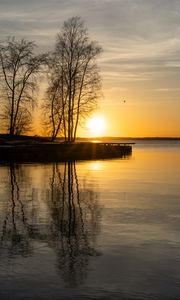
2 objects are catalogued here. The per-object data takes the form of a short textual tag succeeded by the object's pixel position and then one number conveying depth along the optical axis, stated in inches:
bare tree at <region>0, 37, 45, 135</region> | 2098.9
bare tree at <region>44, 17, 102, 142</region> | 2192.4
